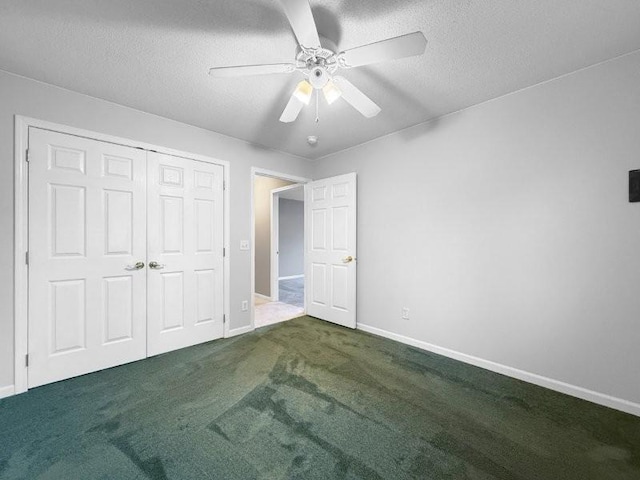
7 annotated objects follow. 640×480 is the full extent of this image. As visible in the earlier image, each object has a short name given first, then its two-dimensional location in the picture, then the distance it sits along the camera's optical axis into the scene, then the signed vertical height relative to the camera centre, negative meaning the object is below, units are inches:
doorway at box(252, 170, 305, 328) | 162.7 -19.8
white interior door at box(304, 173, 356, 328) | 140.6 -5.3
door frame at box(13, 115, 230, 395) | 80.4 -2.7
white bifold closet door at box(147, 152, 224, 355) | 107.3 -5.9
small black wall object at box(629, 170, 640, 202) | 70.8 +14.8
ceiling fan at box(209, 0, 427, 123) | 51.2 +40.9
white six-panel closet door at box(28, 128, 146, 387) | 84.4 -5.8
